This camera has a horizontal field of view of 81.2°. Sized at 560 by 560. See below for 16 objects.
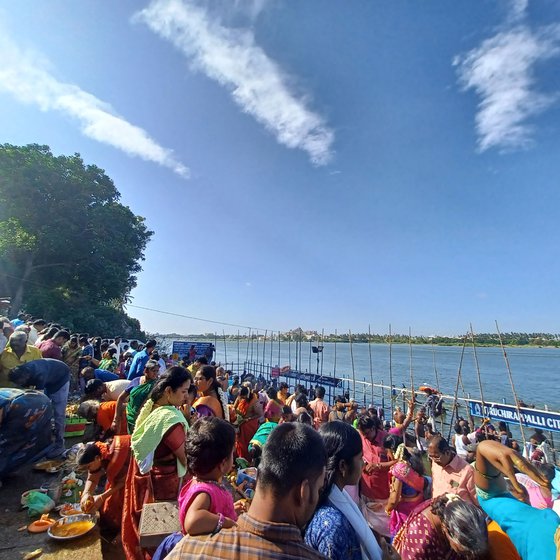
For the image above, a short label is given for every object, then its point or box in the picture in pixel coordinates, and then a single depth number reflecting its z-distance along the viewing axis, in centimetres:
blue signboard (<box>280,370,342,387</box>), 1720
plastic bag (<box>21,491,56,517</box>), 335
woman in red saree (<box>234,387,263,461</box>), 523
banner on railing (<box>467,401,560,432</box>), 927
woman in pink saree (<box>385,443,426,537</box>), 309
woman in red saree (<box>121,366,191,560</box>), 240
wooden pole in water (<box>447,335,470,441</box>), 1330
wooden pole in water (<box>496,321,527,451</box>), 983
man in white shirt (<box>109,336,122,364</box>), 1352
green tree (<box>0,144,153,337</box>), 2002
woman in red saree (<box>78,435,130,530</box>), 300
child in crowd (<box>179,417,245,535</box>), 175
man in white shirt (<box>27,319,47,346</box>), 680
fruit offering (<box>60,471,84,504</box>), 384
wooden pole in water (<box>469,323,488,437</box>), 1155
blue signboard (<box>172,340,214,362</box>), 1959
